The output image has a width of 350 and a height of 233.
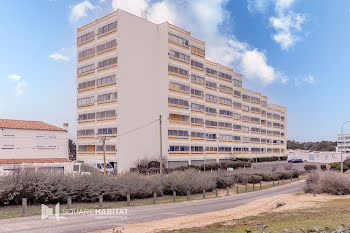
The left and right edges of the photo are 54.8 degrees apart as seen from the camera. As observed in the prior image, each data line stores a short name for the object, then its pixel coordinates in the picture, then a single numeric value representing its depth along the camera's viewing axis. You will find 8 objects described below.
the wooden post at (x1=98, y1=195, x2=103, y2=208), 25.42
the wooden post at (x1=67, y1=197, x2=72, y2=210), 24.03
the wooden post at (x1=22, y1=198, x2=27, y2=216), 20.94
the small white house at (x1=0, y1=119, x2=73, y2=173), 44.67
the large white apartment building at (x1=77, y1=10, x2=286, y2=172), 57.19
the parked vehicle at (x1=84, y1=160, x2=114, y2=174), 53.21
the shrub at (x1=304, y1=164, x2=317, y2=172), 76.76
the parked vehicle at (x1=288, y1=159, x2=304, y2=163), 109.68
